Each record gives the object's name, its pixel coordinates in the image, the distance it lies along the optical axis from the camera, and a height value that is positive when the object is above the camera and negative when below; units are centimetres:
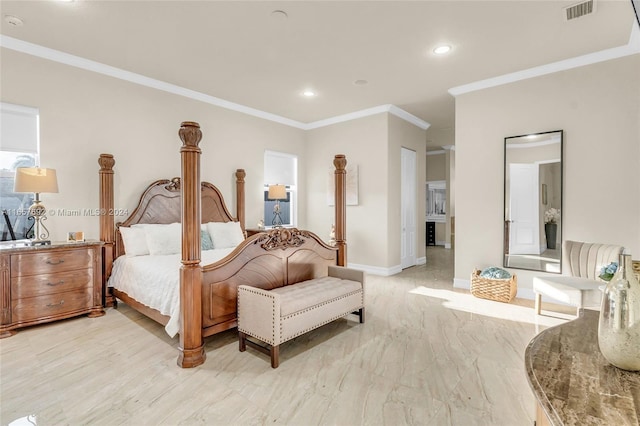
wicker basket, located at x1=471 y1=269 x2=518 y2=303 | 407 -103
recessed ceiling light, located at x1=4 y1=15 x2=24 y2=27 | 301 +183
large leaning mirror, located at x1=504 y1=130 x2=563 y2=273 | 402 +10
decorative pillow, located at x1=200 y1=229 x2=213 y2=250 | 436 -43
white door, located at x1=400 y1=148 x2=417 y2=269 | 622 +2
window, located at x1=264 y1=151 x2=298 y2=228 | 613 +60
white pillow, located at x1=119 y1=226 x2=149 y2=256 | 385 -37
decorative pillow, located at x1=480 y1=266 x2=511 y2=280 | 419 -85
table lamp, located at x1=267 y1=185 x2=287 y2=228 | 575 +31
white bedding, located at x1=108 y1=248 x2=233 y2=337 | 269 -69
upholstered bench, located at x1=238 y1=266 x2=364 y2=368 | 249 -85
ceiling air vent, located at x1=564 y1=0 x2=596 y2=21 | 280 +180
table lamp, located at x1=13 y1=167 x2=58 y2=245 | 317 +25
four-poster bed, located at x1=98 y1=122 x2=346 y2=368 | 250 -45
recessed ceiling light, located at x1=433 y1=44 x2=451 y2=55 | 352 +180
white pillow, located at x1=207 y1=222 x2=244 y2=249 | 455 -35
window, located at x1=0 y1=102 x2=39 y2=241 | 342 +60
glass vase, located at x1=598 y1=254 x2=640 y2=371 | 91 -33
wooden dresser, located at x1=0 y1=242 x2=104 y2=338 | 306 -75
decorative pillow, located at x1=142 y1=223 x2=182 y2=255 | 387 -35
